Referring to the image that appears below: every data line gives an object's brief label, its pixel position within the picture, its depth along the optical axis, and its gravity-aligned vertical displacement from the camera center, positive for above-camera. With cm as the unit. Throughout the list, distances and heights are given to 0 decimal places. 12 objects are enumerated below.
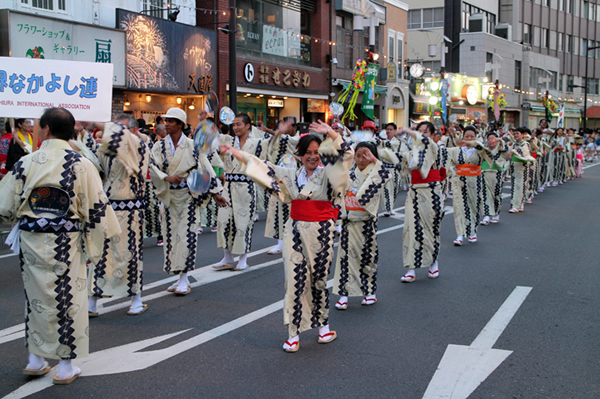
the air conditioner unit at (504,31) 4750 +913
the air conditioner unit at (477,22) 4362 +902
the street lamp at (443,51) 2706 +434
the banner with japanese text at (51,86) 654 +63
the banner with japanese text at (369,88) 2305 +218
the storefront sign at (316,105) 2538 +161
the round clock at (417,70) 3231 +405
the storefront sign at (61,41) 1326 +246
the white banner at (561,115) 3526 +170
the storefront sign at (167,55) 1628 +261
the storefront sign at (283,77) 2183 +256
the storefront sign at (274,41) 2234 +395
